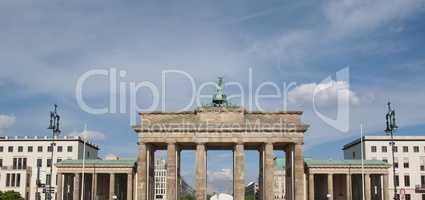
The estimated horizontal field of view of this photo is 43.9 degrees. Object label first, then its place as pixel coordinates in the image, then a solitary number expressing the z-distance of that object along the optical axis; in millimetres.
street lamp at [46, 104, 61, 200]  51222
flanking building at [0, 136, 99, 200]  98062
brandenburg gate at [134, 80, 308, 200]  75062
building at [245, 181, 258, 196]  154250
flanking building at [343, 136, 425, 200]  96500
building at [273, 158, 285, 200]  152500
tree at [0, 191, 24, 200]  79125
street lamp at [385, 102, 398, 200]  49406
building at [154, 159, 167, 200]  190950
